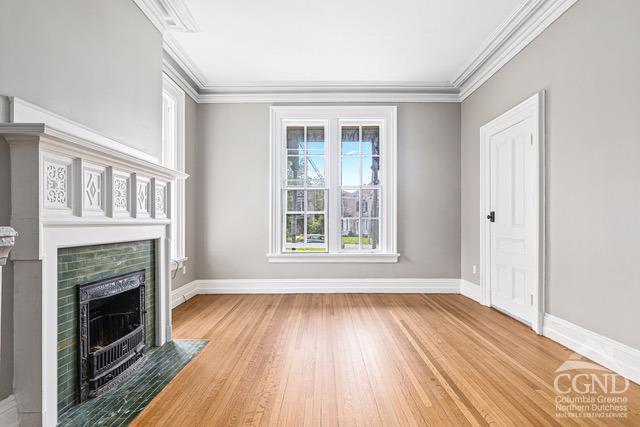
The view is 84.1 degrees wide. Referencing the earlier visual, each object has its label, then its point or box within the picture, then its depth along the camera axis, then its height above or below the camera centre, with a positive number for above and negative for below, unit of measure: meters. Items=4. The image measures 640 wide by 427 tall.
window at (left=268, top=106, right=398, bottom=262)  5.13 +0.43
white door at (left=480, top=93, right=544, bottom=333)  3.31 -0.01
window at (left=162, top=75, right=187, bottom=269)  4.30 +0.75
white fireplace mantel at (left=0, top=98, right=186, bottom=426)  1.66 -0.05
